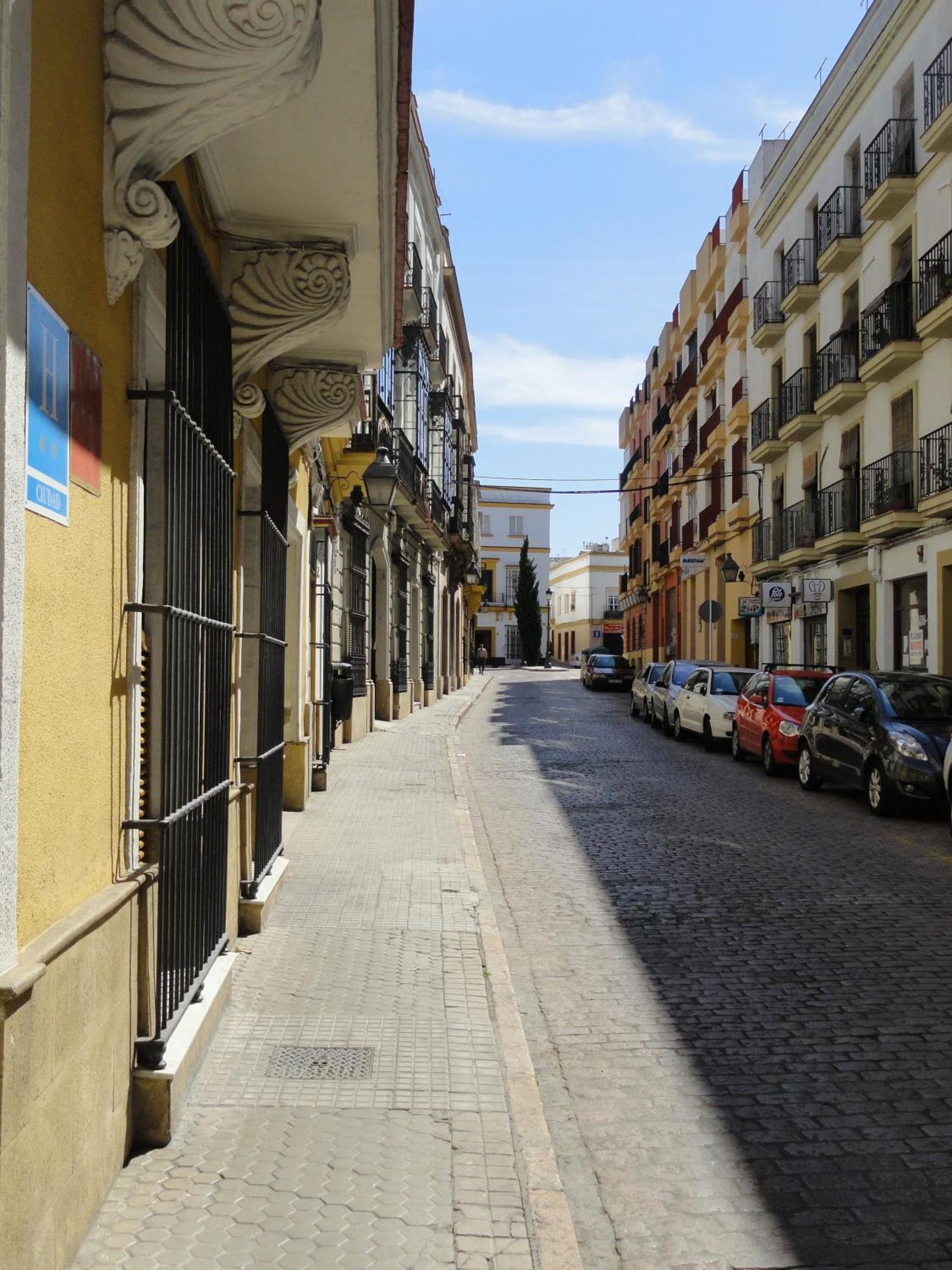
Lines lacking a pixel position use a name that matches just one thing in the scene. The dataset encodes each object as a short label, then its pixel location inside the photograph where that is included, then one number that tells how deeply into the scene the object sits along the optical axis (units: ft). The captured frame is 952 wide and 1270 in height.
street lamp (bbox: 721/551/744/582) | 104.63
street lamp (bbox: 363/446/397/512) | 48.75
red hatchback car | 52.75
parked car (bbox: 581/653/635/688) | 145.69
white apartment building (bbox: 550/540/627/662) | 285.23
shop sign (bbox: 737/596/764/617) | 94.73
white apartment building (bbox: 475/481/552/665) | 283.59
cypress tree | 274.36
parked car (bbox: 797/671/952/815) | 38.86
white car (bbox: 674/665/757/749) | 65.62
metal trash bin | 48.11
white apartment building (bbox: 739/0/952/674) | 67.72
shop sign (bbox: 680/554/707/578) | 107.76
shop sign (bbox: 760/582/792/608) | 86.48
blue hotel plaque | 9.22
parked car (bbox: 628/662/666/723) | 89.15
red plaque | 10.45
